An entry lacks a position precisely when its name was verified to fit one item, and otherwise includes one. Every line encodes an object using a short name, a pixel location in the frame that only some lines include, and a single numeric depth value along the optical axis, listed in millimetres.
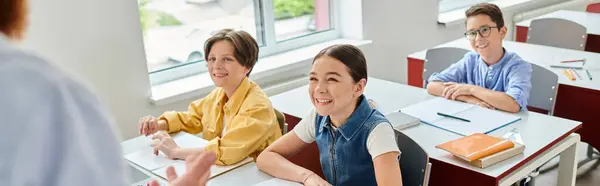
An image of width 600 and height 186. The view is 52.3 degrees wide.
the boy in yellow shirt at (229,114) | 2137
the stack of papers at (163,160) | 2051
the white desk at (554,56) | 2889
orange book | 1983
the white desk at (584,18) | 4027
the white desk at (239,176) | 1977
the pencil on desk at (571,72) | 2955
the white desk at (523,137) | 1975
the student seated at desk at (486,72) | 2592
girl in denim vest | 1894
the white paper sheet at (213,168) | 2020
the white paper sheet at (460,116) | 2326
